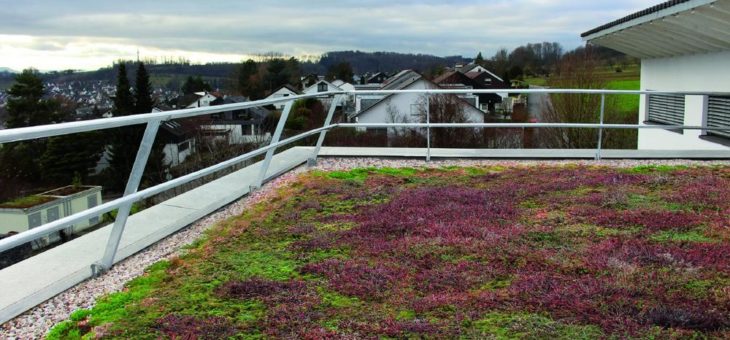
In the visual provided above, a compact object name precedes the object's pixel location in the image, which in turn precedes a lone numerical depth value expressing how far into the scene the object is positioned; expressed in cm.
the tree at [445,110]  2830
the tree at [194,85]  8269
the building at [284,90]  6569
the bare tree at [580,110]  2450
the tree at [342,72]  9135
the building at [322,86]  6572
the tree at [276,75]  8109
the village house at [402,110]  2966
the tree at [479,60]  7672
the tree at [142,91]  3692
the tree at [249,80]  7888
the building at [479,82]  4844
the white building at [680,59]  1051
